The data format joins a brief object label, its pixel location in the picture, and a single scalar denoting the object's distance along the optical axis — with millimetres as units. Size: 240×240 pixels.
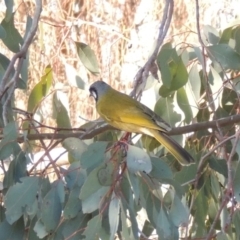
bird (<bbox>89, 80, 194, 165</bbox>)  4038
